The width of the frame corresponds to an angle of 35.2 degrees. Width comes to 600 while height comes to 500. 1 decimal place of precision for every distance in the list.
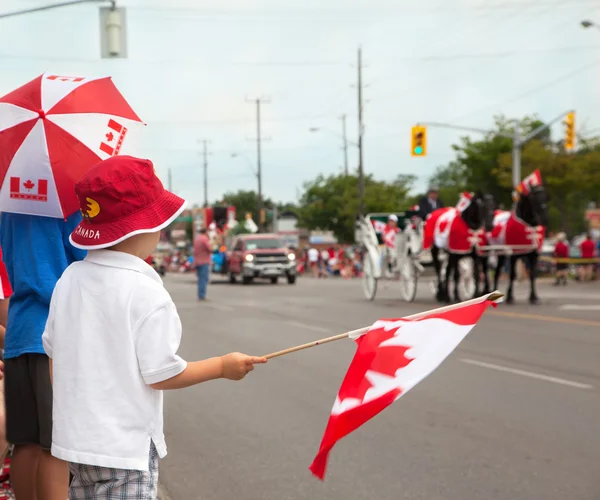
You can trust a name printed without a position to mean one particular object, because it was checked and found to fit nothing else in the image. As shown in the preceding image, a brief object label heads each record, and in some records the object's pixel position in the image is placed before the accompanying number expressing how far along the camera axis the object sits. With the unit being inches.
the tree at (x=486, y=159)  2812.5
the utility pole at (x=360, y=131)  2184.3
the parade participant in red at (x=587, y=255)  1316.7
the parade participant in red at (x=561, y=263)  1221.7
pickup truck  1408.7
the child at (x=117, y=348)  116.0
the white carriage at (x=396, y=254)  850.8
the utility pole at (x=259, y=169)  2763.3
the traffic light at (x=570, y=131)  1312.7
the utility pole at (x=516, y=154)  1480.1
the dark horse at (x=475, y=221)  764.0
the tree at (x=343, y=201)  2957.7
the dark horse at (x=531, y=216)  758.5
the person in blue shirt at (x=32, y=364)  151.3
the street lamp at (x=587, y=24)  1188.7
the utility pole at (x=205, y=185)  4003.4
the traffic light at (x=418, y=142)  1381.6
